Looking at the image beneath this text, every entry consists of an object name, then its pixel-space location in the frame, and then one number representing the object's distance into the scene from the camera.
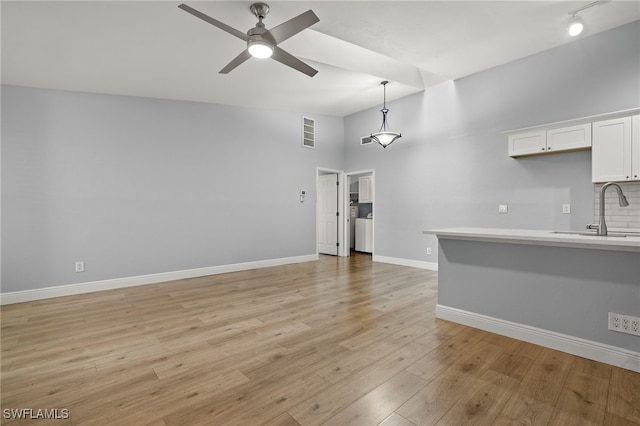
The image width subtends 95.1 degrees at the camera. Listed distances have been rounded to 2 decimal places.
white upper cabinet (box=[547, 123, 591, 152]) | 3.65
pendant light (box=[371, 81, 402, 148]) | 5.21
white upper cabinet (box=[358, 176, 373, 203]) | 8.05
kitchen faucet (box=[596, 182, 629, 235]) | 2.27
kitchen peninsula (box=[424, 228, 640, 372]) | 2.17
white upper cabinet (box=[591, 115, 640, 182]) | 3.30
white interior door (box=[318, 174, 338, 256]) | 7.57
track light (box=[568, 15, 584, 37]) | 3.33
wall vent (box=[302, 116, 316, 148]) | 6.64
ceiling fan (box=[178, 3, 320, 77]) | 2.46
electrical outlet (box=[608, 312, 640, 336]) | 2.11
